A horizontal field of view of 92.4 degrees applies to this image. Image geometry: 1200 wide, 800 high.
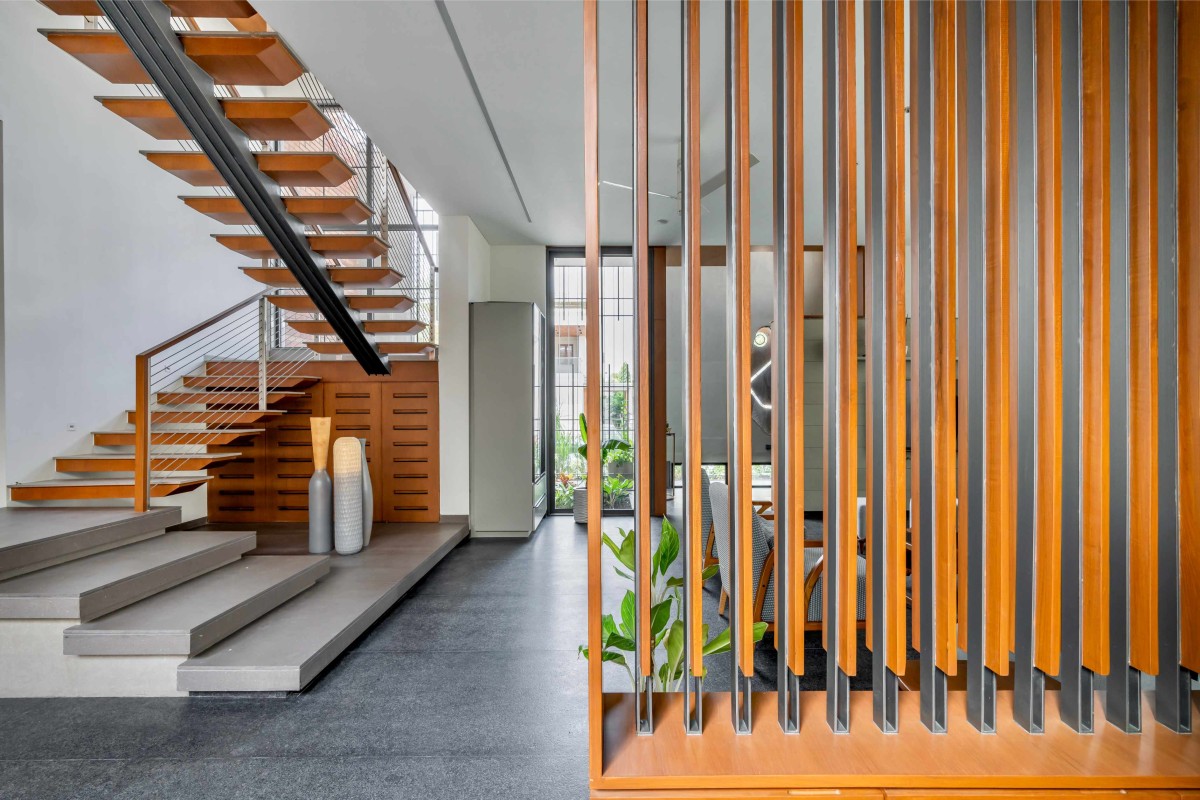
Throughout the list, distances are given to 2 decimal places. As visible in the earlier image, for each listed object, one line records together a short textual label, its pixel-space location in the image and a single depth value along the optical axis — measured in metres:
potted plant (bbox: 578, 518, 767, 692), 1.43
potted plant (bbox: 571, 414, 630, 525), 6.11
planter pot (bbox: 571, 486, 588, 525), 6.08
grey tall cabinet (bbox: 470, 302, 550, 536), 5.52
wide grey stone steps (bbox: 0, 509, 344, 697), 2.53
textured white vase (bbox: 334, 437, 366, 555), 4.32
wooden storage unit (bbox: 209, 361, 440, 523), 5.46
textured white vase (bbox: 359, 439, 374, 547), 4.50
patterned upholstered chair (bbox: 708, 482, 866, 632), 2.76
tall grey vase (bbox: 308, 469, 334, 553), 4.28
